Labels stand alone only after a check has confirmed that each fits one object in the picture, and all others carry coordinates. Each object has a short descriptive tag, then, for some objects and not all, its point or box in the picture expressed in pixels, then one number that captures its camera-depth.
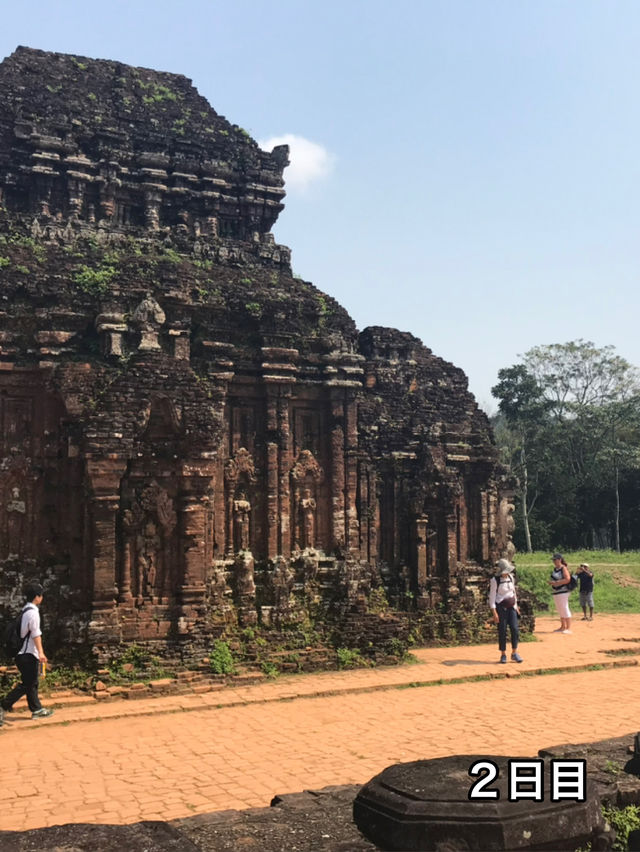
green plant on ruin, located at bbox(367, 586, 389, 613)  16.12
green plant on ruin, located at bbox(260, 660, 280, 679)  12.95
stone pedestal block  4.71
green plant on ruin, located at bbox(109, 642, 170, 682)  11.94
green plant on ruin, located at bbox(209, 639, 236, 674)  12.64
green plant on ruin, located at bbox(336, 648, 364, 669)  13.88
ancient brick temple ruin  12.78
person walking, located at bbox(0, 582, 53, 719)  10.34
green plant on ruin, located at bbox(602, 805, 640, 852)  6.20
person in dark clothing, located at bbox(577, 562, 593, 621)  21.80
